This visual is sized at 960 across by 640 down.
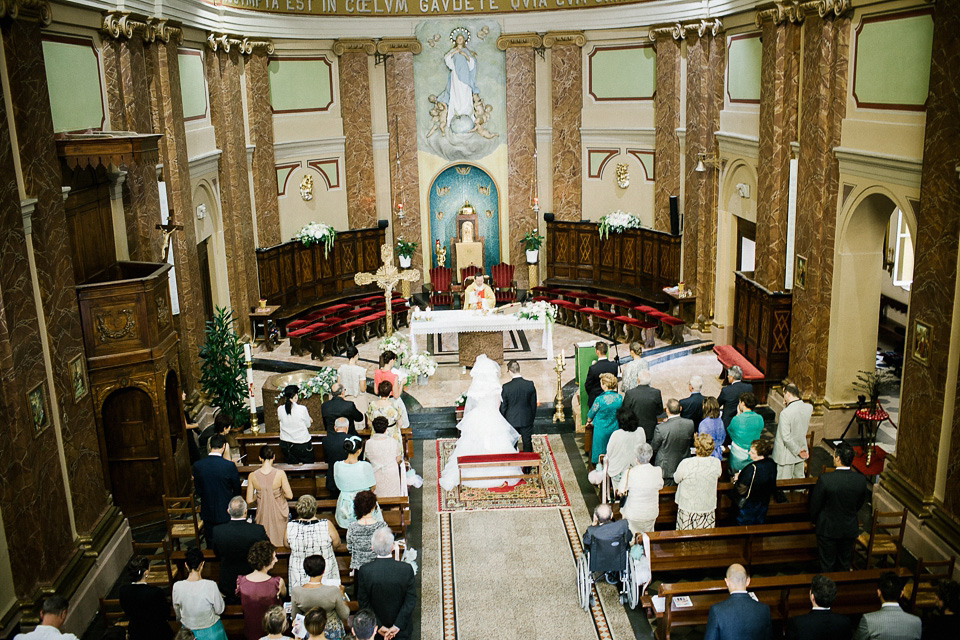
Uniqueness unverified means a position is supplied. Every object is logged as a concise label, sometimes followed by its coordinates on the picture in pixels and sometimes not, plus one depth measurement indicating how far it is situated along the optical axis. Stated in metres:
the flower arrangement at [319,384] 12.52
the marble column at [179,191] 13.07
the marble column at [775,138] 13.19
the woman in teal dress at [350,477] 8.64
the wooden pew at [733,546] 8.73
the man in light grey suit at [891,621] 6.58
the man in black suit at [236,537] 7.73
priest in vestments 15.89
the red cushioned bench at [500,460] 11.20
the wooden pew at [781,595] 7.78
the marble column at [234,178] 16.52
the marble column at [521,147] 20.94
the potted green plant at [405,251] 21.17
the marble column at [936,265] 9.07
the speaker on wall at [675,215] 18.64
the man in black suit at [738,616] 6.53
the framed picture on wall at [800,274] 12.95
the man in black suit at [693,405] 10.68
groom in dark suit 11.69
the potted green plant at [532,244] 21.19
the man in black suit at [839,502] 8.43
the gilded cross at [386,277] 16.22
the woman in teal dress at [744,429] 9.92
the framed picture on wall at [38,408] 8.43
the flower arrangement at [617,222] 20.02
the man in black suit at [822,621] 6.51
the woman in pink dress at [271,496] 8.68
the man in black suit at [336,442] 9.58
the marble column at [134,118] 11.89
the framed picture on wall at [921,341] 9.66
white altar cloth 15.34
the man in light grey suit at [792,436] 9.98
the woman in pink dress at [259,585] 6.94
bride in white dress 11.65
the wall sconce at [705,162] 16.72
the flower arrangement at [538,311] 15.54
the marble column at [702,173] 16.70
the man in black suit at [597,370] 12.05
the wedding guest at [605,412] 10.95
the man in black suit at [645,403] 10.80
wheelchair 8.64
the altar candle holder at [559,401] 13.86
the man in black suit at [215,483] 9.02
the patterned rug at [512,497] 11.22
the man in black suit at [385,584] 6.93
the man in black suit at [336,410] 10.38
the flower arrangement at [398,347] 14.88
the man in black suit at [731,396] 10.88
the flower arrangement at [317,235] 19.72
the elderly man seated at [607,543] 8.51
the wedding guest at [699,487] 8.85
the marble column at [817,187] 11.96
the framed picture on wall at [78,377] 9.43
